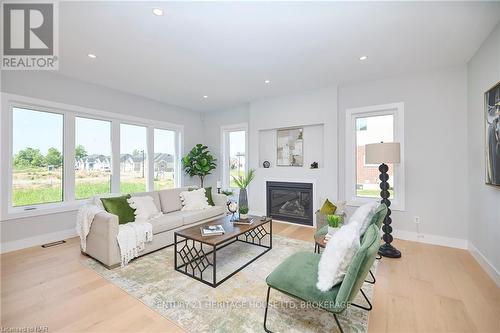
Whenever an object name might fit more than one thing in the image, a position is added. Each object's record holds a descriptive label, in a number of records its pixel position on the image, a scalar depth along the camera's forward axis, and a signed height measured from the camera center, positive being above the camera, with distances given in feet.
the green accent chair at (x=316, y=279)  4.61 -2.86
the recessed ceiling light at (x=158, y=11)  7.02 +5.19
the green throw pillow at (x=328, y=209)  11.82 -2.32
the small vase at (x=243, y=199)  11.89 -1.81
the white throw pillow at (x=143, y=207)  10.92 -2.08
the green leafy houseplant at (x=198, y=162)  18.97 +0.49
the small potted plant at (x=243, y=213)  10.79 -2.31
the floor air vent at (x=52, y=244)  11.31 -4.07
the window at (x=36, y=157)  11.23 +0.63
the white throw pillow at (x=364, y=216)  7.03 -1.71
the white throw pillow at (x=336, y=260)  5.10 -2.24
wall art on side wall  7.72 +1.20
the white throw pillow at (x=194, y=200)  13.71 -2.10
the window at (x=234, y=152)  19.16 +1.41
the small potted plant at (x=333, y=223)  8.18 -2.14
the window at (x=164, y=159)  17.88 +0.75
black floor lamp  10.07 +0.22
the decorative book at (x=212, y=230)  8.85 -2.66
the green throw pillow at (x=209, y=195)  14.94 -1.96
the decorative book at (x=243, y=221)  10.50 -2.66
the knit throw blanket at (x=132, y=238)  9.10 -3.10
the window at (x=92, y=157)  13.46 +0.72
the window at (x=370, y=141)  12.88 +1.52
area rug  5.86 -4.24
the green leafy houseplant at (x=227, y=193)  17.59 -2.11
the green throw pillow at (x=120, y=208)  10.11 -1.92
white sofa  8.91 -2.87
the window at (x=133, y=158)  15.57 +0.73
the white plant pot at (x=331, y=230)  8.09 -2.42
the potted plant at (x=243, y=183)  12.06 -1.20
